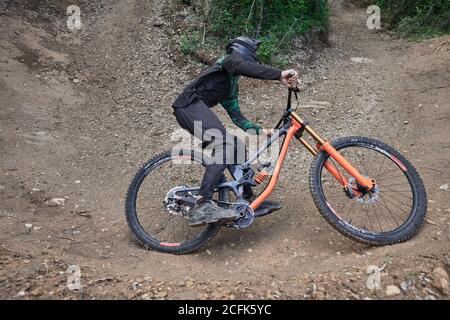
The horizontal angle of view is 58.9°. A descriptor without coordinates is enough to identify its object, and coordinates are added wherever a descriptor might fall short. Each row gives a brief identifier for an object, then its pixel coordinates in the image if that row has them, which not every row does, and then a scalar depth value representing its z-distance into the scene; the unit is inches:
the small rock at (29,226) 185.1
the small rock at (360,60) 430.5
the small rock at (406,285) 129.8
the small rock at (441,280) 127.4
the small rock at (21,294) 130.7
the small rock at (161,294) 135.2
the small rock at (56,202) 211.0
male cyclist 156.8
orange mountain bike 160.6
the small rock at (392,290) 128.6
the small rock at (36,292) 132.0
